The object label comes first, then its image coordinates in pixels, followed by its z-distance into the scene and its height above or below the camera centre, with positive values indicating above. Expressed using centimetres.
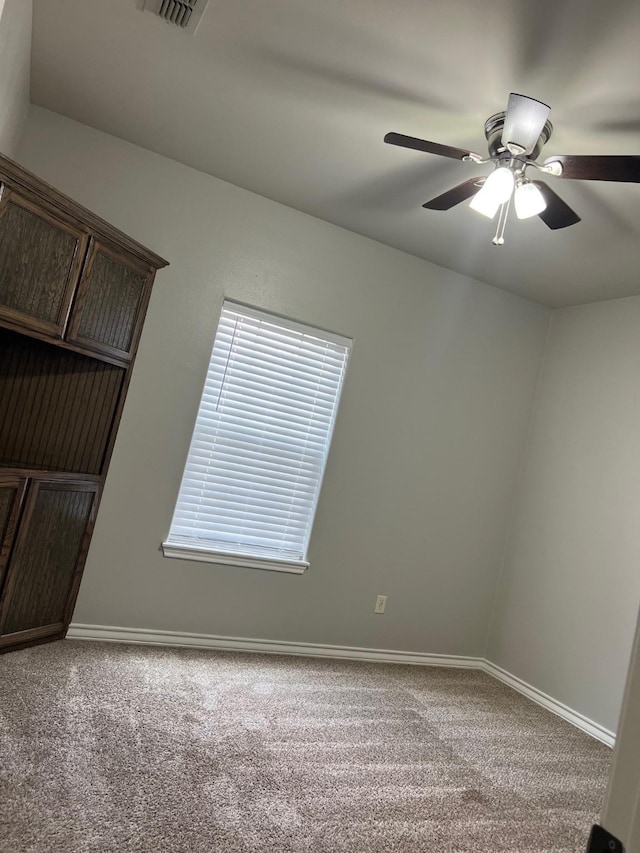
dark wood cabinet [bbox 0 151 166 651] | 292 +21
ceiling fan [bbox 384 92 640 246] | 227 +130
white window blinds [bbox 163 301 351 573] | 404 +13
